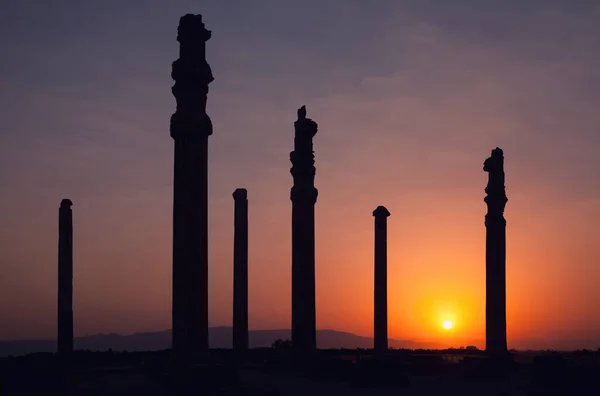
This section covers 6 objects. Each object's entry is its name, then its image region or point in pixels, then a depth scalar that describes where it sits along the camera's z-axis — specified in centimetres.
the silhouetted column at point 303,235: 2805
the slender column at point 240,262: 3588
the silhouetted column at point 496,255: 3234
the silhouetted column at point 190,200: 2006
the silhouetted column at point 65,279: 3494
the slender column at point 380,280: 3447
